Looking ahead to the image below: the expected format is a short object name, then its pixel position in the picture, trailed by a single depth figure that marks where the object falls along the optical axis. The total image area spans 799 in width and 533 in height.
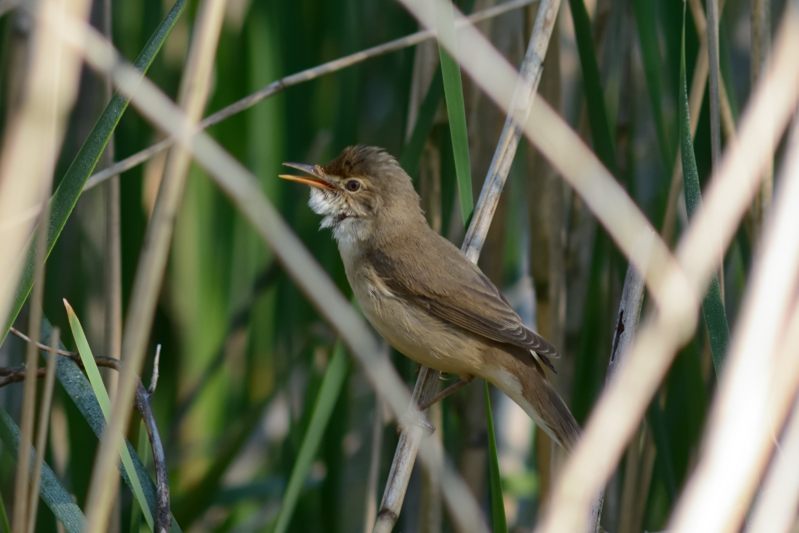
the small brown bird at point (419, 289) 6.29
